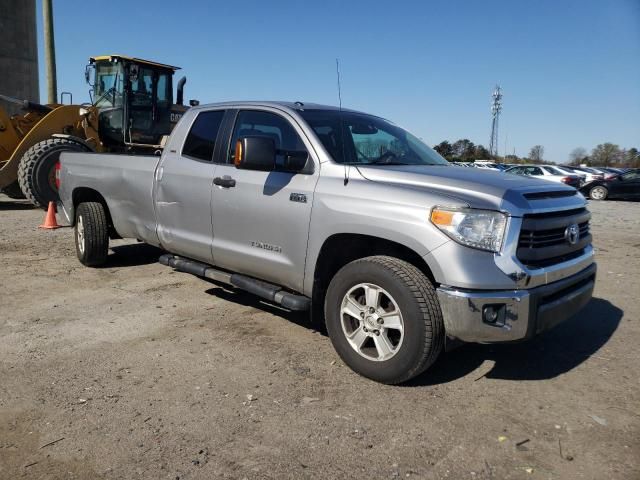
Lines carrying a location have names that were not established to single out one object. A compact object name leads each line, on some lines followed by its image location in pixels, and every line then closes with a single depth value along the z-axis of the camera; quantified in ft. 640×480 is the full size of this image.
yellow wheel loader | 35.60
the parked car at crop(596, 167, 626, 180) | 74.98
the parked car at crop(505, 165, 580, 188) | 68.33
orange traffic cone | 31.42
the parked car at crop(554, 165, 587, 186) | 72.38
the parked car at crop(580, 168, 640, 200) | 73.67
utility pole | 65.16
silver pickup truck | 10.41
